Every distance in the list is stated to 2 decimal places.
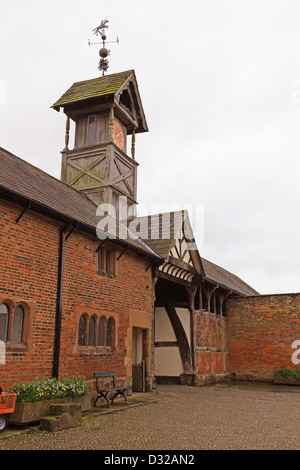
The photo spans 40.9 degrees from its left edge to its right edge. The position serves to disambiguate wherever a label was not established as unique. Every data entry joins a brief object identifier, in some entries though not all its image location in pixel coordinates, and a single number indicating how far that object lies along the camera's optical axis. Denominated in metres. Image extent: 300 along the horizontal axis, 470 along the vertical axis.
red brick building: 8.45
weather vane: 20.73
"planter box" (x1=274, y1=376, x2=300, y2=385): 17.77
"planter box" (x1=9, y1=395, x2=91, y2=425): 6.93
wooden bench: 9.40
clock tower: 17.02
